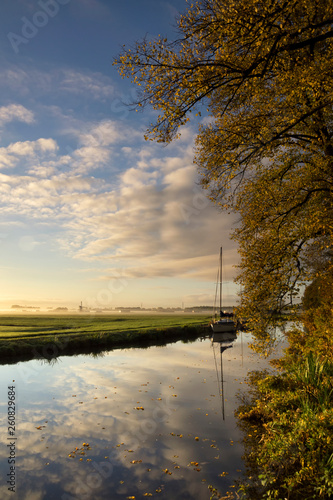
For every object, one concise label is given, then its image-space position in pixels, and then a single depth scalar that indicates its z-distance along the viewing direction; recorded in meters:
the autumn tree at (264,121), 8.73
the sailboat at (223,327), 57.81
